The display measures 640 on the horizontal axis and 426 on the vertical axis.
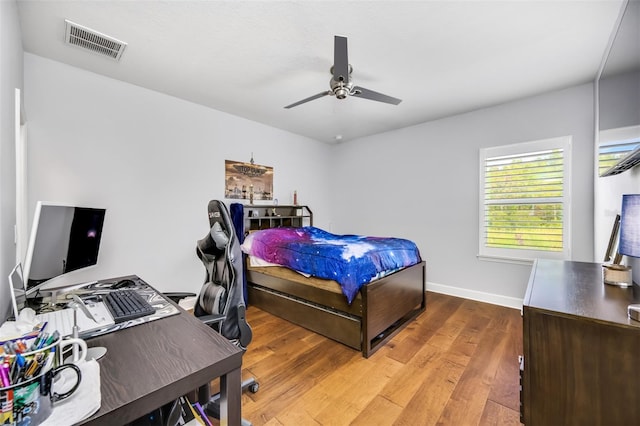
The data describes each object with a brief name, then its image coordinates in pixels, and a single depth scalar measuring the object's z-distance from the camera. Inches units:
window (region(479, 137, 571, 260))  121.3
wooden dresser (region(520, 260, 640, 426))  40.6
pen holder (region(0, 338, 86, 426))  20.4
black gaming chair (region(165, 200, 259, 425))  59.7
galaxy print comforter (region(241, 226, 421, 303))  92.2
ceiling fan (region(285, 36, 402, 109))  78.4
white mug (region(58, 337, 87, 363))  27.2
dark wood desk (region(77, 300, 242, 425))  26.1
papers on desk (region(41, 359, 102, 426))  22.5
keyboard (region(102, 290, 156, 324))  45.7
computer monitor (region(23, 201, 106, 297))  49.9
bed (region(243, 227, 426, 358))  91.5
